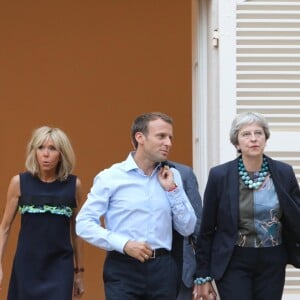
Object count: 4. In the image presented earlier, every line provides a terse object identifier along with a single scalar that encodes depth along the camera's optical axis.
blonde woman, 9.06
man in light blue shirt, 8.10
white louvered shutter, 10.02
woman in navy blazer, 8.21
